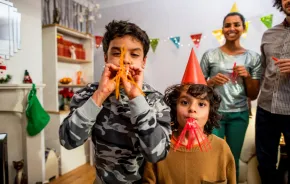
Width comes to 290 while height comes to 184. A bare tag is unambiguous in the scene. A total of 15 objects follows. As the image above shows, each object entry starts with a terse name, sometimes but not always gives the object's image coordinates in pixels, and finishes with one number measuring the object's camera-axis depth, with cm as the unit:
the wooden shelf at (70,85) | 288
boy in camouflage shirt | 65
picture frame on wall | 138
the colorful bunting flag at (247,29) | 255
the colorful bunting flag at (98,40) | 325
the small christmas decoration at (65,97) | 294
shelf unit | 259
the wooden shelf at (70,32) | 265
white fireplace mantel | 208
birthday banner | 245
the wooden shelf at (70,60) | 284
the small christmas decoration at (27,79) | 225
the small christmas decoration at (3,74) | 192
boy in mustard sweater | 83
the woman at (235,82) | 140
